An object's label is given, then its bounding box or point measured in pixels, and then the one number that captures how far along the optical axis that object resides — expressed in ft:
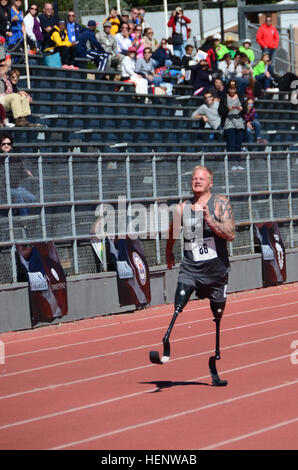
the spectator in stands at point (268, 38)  104.68
